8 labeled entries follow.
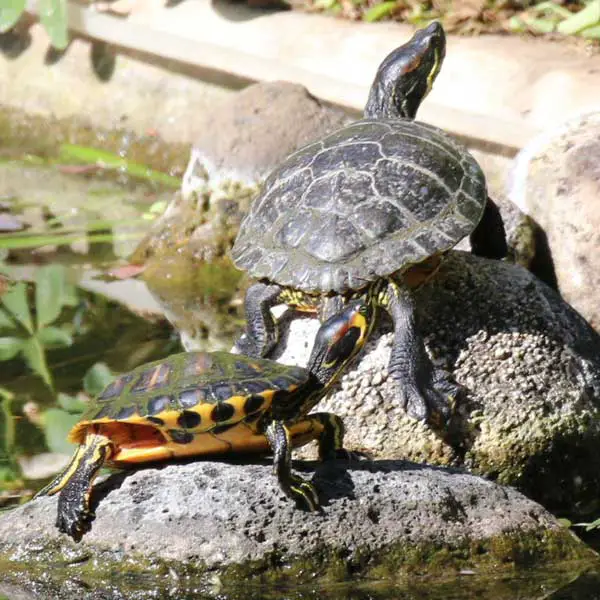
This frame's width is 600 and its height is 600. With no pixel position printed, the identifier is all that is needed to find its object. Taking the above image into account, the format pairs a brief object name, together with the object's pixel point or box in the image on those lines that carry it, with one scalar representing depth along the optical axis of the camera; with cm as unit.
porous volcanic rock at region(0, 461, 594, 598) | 780
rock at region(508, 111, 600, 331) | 1151
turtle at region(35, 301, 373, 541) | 803
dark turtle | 947
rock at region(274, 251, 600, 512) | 939
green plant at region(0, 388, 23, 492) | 985
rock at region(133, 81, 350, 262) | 1541
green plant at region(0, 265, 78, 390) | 1266
